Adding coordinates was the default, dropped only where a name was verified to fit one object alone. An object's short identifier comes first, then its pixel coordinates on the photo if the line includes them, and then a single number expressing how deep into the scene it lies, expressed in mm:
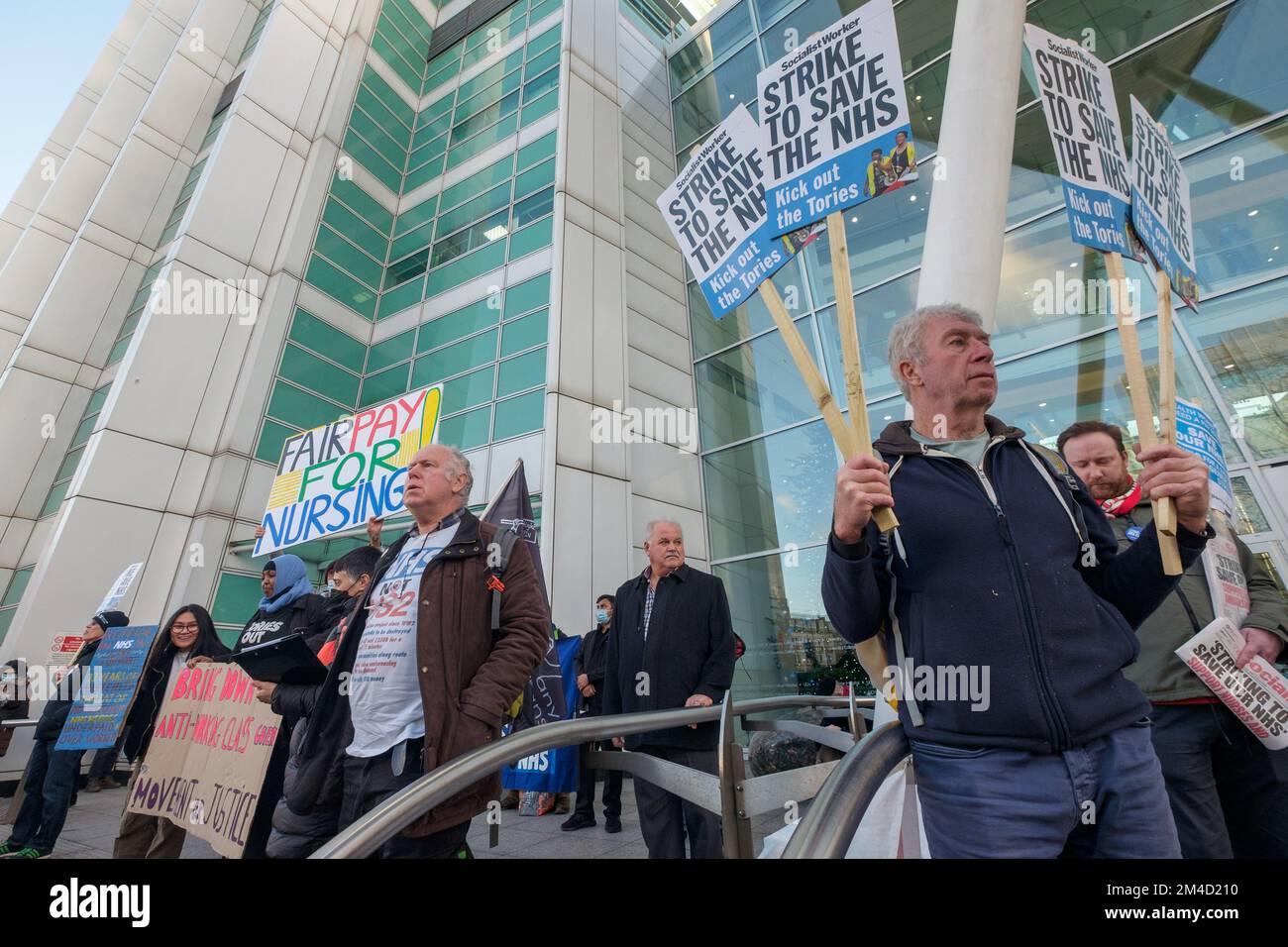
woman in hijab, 3645
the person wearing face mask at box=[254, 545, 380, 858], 2365
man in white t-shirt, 2100
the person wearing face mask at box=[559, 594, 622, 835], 5223
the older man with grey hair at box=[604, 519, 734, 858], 2996
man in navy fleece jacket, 1327
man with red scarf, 2156
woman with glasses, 4078
